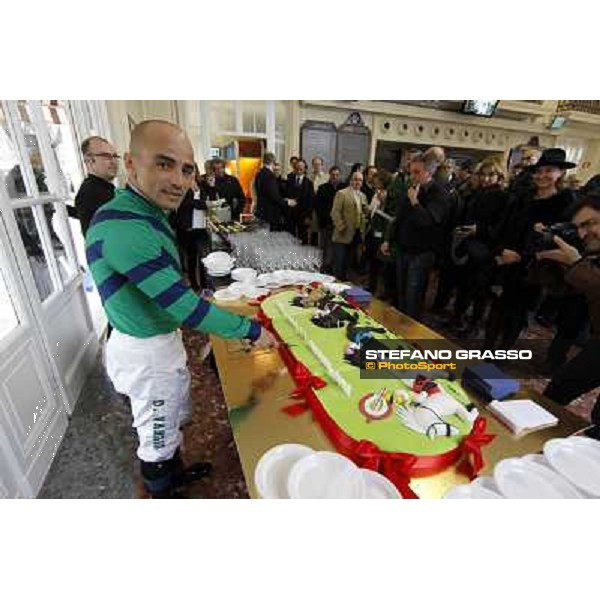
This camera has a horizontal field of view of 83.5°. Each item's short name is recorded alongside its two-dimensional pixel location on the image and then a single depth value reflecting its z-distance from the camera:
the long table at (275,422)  0.83
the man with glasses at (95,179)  1.79
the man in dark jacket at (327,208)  4.11
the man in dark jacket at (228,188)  3.93
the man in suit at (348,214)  3.51
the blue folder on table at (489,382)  1.07
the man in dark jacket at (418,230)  2.40
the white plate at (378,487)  0.75
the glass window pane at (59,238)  1.97
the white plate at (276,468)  0.76
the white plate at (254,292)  1.83
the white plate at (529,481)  0.78
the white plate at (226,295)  1.80
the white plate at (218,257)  2.27
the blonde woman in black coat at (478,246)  2.58
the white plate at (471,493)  0.76
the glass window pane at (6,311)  1.40
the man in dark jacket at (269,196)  3.81
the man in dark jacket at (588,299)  1.38
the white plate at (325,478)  0.75
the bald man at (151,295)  0.90
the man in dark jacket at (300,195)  4.44
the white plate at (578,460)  0.80
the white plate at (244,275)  2.06
